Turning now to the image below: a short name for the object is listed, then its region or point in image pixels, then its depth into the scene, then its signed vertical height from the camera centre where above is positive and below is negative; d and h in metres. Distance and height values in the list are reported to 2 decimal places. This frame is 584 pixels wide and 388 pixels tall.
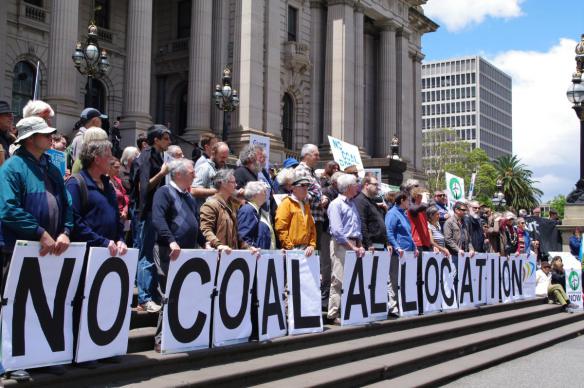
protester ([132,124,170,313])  7.42 +0.37
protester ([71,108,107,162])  8.51 +1.35
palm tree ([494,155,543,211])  90.00 +5.98
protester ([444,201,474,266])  12.92 -0.10
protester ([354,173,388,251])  10.49 +0.15
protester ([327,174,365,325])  9.54 -0.05
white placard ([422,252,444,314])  11.48 -0.88
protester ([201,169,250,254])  7.68 +0.16
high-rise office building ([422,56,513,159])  150.88 +30.09
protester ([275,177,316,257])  9.02 +0.10
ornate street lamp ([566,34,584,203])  19.12 +3.80
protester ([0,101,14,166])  6.50 +0.97
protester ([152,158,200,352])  7.01 +0.12
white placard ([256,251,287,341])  7.81 -0.80
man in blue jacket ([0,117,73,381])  5.27 +0.22
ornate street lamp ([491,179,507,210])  45.00 +2.15
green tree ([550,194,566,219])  152.00 +7.01
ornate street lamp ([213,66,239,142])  24.90 +4.84
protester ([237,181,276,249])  8.34 +0.11
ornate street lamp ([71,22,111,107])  18.28 +4.67
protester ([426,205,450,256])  12.66 +0.04
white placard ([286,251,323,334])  8.38 -0.83
